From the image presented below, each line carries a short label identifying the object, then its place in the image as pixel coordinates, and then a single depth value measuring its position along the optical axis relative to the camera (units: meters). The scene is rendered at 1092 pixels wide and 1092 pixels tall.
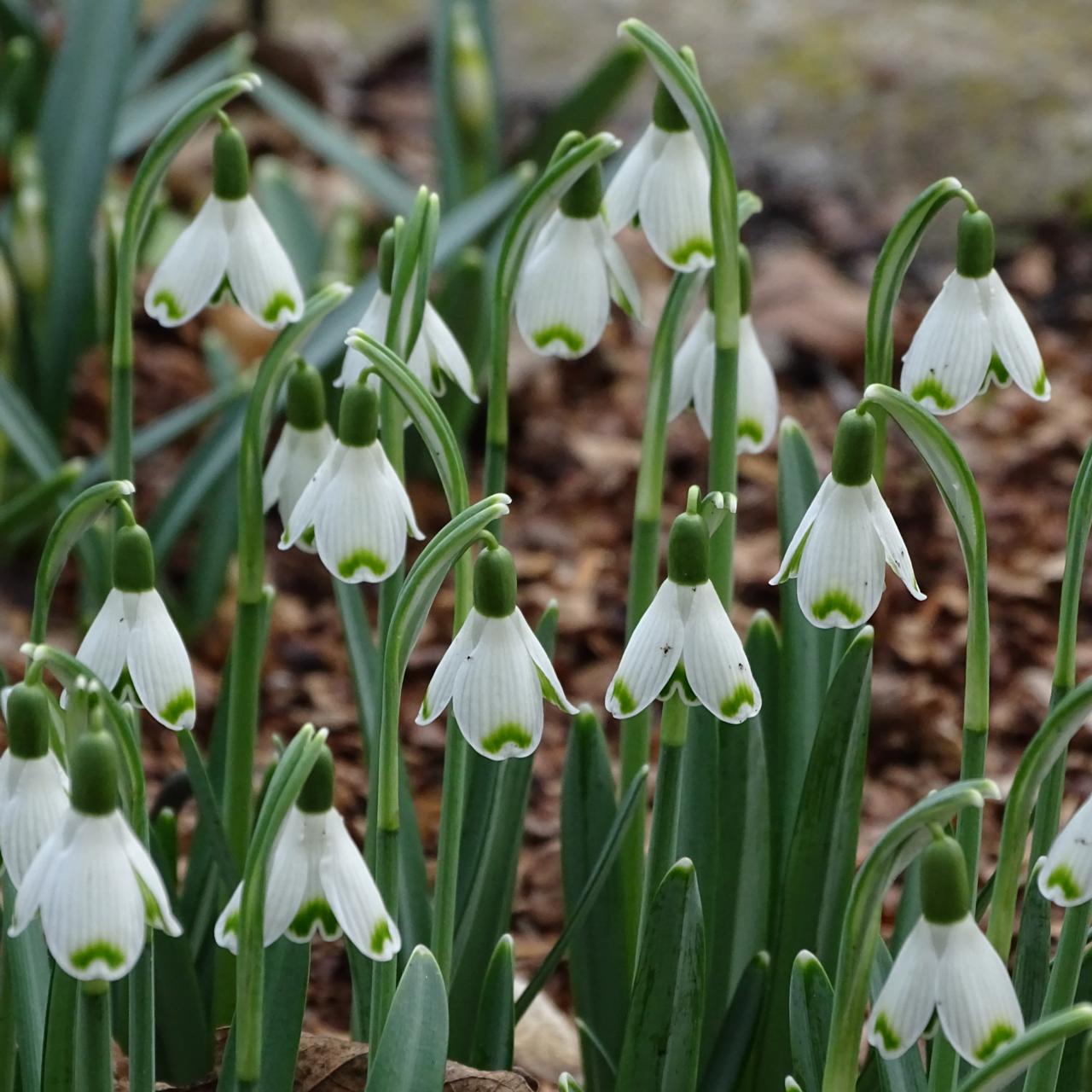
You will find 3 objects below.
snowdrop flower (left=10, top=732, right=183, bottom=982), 1.19
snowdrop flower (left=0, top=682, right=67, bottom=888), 1.21
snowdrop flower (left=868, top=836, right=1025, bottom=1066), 1.20
